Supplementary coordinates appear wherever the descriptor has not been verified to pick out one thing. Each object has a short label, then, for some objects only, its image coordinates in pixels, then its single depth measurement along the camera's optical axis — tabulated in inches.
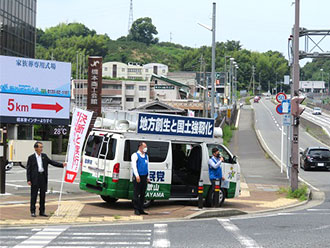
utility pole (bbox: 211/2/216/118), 1251.7
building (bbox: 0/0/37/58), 1941.4
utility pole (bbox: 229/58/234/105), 3673.2
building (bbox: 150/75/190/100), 4183.1
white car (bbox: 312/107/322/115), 4330.5
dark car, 1384.1
